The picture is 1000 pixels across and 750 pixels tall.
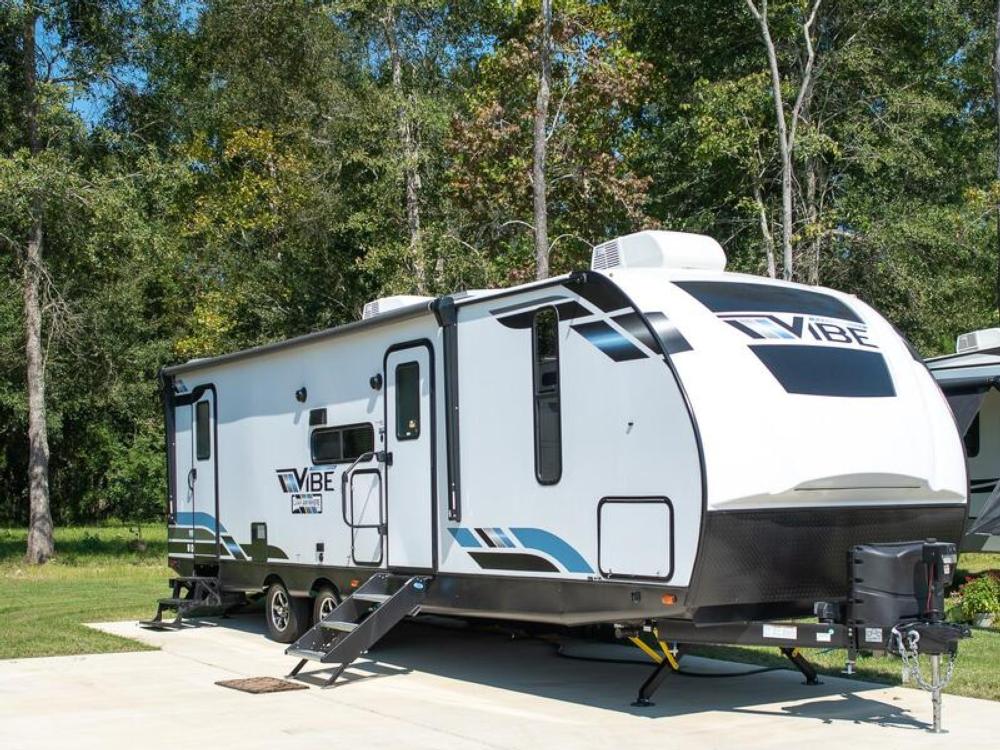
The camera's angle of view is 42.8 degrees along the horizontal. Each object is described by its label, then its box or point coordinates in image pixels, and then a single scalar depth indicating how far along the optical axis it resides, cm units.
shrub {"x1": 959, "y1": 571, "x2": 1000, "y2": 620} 1252
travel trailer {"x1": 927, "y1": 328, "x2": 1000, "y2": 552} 1457
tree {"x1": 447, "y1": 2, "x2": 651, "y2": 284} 2439
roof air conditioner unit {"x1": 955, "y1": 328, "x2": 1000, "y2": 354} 1584
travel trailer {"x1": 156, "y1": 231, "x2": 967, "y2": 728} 768
